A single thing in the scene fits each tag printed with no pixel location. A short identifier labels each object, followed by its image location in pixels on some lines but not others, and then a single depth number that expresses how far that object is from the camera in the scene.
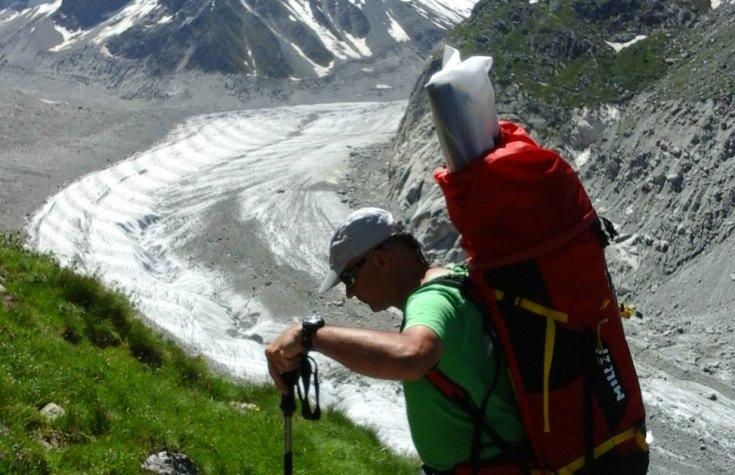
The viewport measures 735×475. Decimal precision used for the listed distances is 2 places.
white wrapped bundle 3.39
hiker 3.02
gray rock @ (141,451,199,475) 5.97
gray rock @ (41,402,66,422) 5.86
